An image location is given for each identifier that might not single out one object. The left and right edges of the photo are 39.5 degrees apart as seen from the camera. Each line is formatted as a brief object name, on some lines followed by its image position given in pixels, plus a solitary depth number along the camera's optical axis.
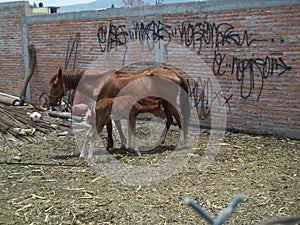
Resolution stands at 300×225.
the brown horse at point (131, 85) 8.00
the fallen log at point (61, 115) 10.56
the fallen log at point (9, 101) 13.30
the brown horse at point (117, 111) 7.21
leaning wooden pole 13.69
